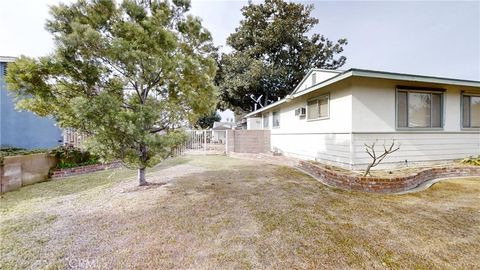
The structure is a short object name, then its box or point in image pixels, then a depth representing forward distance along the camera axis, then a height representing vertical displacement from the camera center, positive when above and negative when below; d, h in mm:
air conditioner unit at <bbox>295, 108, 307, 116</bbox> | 8891 +924
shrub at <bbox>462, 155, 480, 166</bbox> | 6562 -971
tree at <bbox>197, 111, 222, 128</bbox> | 36156 +2376
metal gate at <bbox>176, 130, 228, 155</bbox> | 11914 -723
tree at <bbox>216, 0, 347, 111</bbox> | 20219 +8415
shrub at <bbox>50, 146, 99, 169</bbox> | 6621 -732
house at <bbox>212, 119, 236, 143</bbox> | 16081 -280
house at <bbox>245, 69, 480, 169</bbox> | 6121 +472
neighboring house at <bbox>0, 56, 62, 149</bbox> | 8188 +314
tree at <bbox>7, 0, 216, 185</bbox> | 4023 +1291
